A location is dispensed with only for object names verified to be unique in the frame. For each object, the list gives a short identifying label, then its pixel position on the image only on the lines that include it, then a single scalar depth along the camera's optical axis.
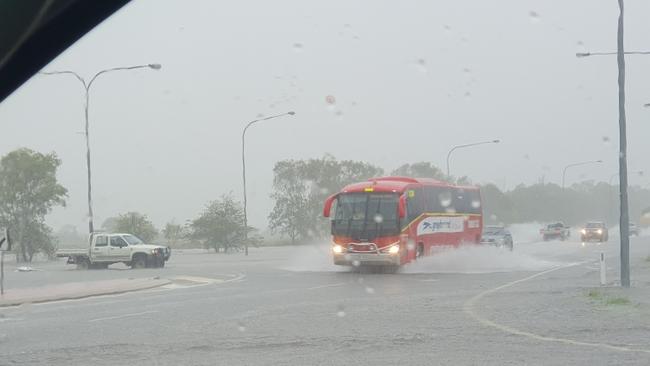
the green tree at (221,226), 62.25
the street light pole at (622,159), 20.94
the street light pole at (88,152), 38.97
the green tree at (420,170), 77.62
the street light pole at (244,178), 53.52
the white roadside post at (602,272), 22.16
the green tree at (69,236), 88.23
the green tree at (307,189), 71.88
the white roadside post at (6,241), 21.31
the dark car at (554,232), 73.50
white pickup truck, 37.78
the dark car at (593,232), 66.62
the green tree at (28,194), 51.16
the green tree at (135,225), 56.81
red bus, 29.16
